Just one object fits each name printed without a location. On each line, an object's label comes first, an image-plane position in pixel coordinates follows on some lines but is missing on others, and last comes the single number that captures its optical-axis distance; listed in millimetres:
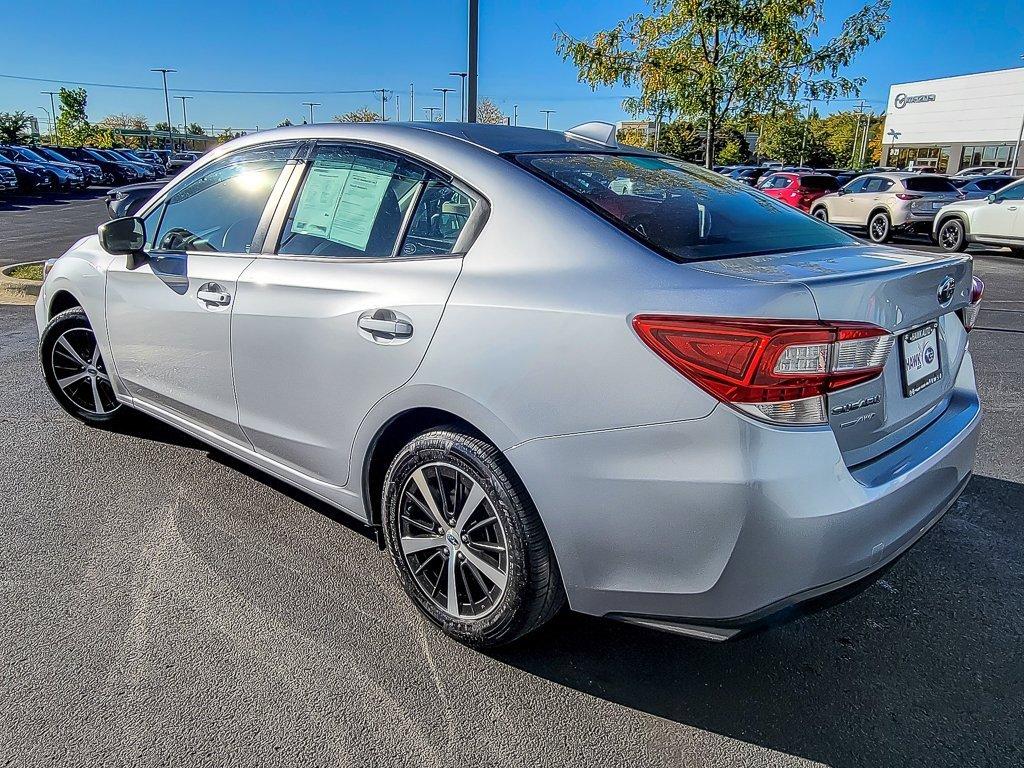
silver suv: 16688
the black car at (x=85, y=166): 33788
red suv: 19797
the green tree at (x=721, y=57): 12984
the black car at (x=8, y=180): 25453
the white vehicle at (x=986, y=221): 14055
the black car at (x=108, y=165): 38844
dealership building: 51781
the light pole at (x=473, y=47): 8156
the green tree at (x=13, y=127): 58656
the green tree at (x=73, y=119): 69188
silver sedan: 1949
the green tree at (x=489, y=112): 63269
